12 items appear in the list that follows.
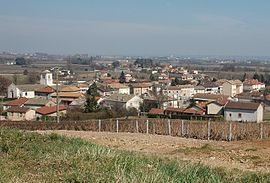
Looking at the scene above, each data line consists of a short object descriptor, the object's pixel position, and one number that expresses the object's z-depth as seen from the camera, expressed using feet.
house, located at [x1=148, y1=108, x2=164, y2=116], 153.28
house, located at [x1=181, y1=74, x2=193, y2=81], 379.06
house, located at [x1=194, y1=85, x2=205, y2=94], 289.86
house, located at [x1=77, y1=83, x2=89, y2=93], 252.42
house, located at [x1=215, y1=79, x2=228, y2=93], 299.17
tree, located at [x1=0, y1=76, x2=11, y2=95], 236.22
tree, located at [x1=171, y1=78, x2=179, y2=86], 312.99
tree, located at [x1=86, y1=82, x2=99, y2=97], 207.08
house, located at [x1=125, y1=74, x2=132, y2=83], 349.82
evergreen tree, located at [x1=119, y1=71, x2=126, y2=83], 329.64
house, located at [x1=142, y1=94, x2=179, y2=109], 194.80
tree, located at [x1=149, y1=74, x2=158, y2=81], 375.12
